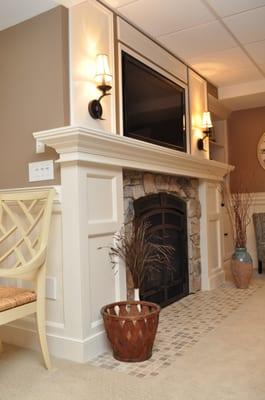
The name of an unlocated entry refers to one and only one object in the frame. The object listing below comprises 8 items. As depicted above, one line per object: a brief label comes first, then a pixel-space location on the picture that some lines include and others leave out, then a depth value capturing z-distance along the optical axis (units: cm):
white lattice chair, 195
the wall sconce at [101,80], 240
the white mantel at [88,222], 220
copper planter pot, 213
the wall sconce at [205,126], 393
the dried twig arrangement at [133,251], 248
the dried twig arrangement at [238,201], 464
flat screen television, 281
